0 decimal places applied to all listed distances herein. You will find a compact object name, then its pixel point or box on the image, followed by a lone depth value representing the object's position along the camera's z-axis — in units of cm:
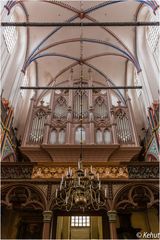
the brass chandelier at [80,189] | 563
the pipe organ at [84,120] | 1312
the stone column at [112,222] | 608
